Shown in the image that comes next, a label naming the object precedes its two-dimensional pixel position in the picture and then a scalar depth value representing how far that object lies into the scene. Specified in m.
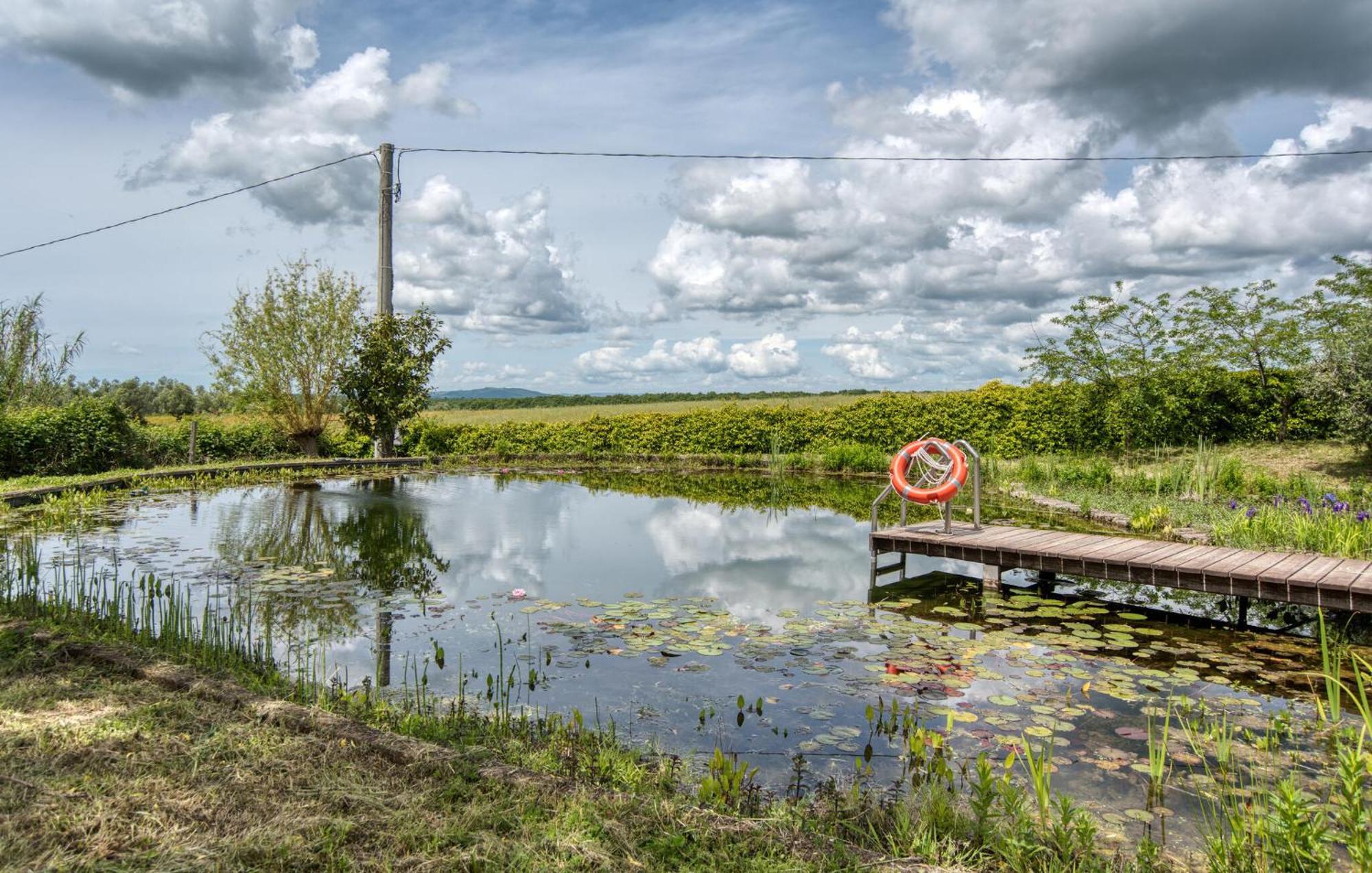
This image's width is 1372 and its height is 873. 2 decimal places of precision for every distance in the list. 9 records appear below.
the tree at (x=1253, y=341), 14.21
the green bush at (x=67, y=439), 12.24
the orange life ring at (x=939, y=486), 7.09
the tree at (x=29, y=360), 15.26
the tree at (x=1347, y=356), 11.66
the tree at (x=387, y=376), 16.30
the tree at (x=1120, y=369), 14.90
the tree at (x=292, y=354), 16.53
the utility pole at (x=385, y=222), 15.85
